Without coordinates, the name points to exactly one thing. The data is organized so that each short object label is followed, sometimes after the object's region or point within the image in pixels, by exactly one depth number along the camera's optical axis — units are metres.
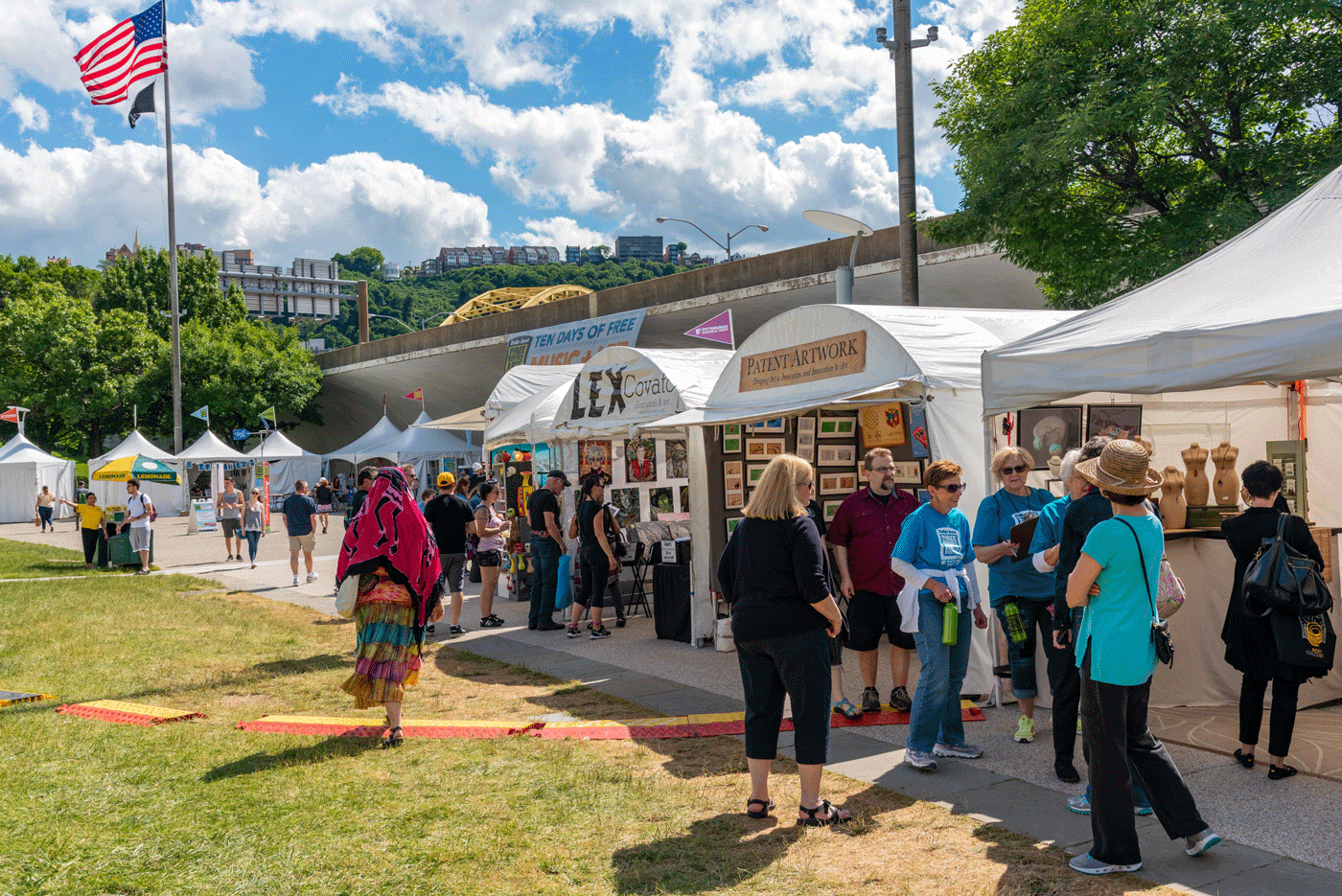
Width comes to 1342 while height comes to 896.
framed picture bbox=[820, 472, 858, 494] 10.06
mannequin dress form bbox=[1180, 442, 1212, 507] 7.52
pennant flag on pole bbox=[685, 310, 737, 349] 15.80
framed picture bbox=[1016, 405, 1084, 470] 8.03
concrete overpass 21.89
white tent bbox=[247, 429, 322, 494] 45.72
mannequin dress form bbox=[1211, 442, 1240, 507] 7.59
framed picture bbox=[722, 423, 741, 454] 10.12
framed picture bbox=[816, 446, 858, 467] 10.09
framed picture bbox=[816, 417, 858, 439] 10.05
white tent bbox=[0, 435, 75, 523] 39.38
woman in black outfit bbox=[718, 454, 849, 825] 4.76
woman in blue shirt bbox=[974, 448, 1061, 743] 6.11
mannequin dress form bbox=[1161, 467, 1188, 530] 7.21
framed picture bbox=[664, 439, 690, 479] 12.80
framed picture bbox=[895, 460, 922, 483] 9.41
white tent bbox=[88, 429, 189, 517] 31.11
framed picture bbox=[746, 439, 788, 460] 10.25
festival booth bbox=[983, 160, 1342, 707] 4.99
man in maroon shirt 6.76
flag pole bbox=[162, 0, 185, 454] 32.08
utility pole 13.12
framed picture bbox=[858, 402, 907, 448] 9.55
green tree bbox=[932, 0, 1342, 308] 10.03
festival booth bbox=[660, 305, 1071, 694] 7.44
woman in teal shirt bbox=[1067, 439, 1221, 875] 4.17
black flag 29.22
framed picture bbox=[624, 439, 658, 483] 12.96
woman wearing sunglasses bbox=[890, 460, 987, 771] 5.77
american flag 26.52
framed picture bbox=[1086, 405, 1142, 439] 8.05
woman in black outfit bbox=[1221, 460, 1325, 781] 5.23
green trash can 19.62
